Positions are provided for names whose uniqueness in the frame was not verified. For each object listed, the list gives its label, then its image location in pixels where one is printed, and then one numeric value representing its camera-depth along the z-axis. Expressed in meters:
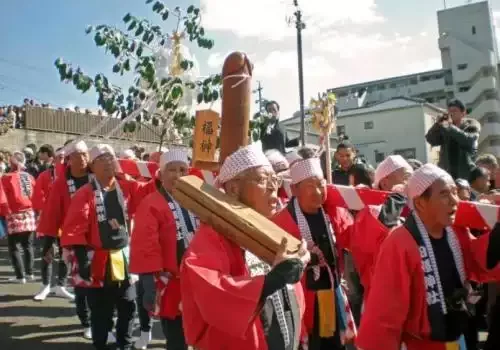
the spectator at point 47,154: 9.84
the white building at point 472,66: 45.09
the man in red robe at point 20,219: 9.01
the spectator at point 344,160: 6.75
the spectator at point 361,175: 6.19
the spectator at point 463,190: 4.94
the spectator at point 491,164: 6.45
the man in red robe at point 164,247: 4.43
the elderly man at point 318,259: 3.89
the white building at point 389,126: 40.94
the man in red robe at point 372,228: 3.83
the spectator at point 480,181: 6.07
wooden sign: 3.51
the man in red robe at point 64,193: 6.15
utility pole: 18.54
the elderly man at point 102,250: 5.22
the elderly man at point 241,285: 2.20
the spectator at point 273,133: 7.61
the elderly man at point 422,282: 2.86
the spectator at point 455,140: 6.19
